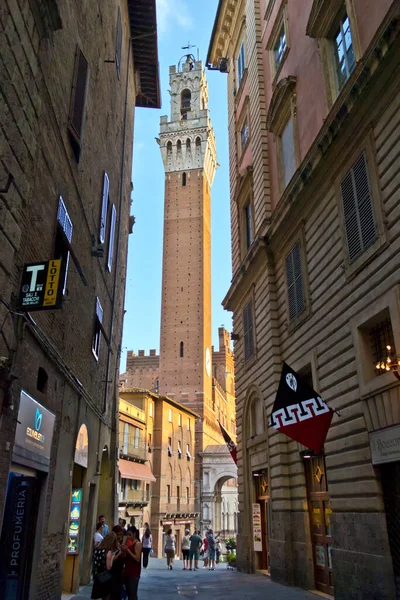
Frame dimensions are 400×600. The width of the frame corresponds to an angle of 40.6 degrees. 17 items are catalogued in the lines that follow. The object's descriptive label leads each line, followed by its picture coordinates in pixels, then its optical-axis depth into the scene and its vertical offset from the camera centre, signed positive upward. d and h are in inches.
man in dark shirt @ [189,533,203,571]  743.7 -11.2
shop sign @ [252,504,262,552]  594.5 +11.4
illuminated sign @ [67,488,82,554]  467.8 +12.7
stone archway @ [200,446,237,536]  2128.4 +219.1
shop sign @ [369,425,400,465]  318.3 +53.0
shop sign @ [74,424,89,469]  456.8 +73.9
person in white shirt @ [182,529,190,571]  781.3 -14.4
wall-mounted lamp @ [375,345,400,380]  314.7 +99.3
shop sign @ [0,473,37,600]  283.3 +1.5
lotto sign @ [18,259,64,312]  275.0 +119.7
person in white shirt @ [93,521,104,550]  498.6 +4.3
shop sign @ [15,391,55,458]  292.5 +60.6
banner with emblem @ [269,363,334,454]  389.4 +84.9
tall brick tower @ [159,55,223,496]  2470.5 +1293.4
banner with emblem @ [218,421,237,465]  744.9 +125.4
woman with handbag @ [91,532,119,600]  276.4 -12.3
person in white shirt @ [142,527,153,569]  682.8 -8.2
